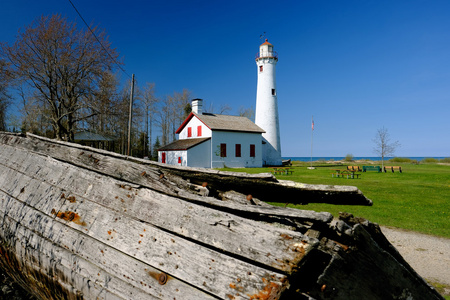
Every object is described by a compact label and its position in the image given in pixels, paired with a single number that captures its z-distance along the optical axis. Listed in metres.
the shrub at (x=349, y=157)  61.93
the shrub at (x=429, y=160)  49.62
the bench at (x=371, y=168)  29.94
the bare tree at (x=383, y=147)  42.76
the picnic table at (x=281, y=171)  26.98
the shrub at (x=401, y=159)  51.71
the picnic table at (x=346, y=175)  22.73
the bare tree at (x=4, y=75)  22.11
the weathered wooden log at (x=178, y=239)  1.39
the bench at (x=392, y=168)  28.10
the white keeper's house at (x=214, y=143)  34.16
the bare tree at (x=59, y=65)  22.19
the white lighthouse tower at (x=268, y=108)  39.91
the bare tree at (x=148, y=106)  52.61
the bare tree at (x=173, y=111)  56.19
